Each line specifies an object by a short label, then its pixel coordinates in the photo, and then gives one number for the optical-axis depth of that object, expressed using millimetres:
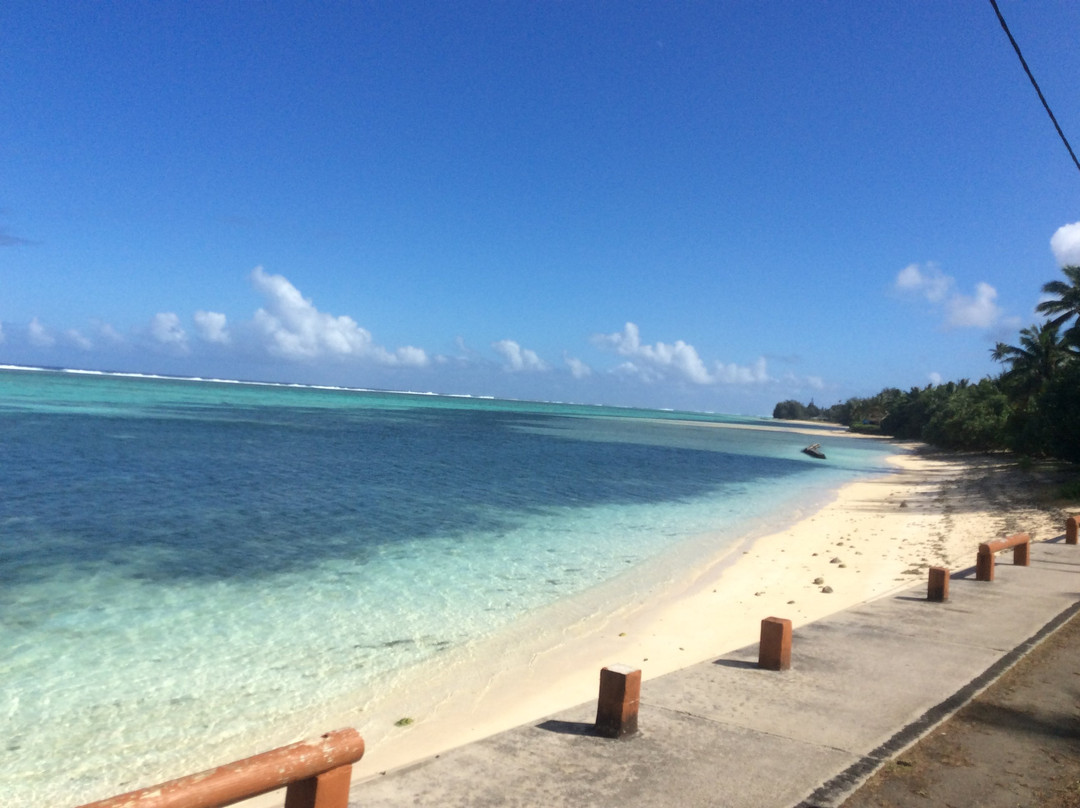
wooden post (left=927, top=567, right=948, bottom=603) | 9398
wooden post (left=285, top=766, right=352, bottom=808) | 3311
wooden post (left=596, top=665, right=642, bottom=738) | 5020
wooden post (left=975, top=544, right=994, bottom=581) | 10742
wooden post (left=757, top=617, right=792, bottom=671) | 6551
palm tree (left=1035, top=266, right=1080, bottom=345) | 43031
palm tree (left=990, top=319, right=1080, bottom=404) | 44500
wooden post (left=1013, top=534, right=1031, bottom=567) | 12098
